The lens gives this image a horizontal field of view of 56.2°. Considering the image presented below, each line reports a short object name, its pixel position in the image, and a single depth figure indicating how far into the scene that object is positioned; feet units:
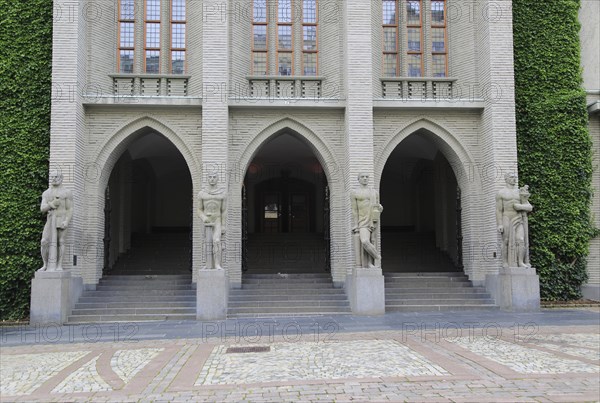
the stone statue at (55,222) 45.34
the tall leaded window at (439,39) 59.11
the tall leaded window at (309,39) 57.98
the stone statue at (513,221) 49.03
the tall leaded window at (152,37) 57.06
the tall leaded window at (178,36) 57.11
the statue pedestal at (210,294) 46.21
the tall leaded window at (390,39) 58.95
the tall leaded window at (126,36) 56.70
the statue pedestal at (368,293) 47.96
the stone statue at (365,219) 47.80
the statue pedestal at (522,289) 49.03
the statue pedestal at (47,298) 45.09
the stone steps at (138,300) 47.03
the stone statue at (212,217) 46.60
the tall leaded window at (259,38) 57.67
